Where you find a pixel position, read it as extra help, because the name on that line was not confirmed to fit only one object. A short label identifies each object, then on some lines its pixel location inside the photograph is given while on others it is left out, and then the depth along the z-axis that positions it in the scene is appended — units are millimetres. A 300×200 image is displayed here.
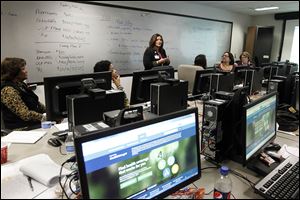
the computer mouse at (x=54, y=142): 1580
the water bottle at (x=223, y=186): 1016
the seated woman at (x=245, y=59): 4821
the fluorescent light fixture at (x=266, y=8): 6188
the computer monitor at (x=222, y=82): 2473
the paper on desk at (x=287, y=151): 1442
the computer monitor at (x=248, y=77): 2902
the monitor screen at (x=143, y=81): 2000
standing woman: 3844
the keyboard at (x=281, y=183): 1055
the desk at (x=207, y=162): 1117
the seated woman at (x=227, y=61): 4038
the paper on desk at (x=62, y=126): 1880
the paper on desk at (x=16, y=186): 1042
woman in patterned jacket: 2090
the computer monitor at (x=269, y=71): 3439
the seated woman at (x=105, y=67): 2938
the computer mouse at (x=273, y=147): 1549
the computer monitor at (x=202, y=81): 2471
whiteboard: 3035
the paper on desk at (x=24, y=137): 1642
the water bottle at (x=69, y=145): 1454
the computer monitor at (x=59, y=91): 1558
